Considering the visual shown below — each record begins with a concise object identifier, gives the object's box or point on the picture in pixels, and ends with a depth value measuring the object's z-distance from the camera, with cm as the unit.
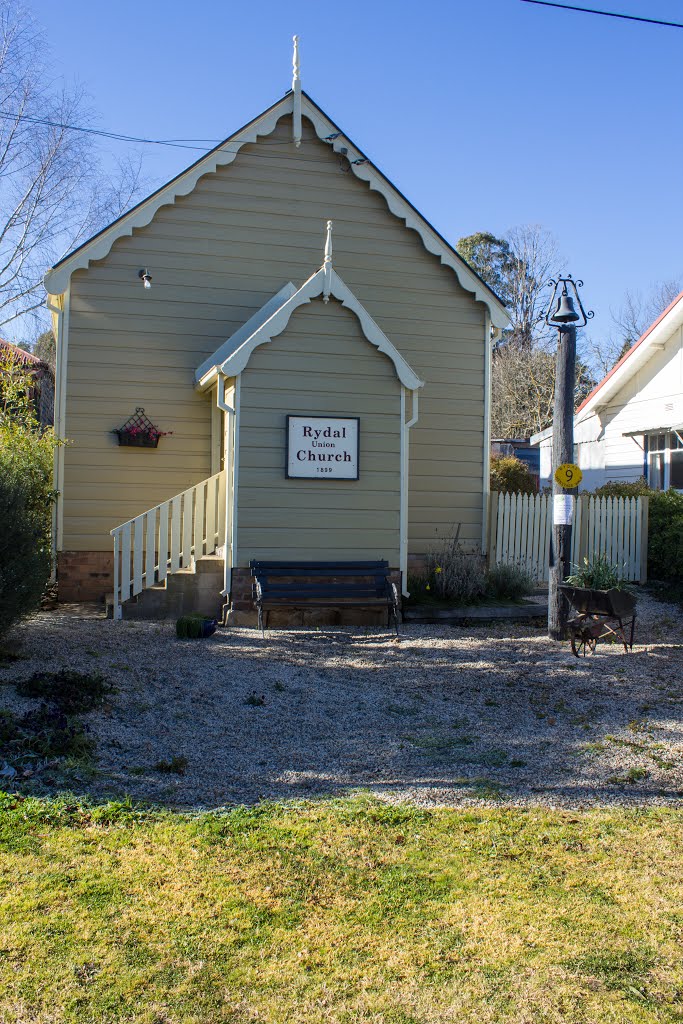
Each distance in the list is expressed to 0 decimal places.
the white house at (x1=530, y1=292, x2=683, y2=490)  1856
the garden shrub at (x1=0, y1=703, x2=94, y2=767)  558
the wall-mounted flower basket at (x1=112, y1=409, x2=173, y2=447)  1227
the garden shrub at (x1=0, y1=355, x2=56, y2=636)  764
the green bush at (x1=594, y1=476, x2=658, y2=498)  1656
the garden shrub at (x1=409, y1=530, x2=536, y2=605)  1216
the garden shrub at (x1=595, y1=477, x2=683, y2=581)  1438
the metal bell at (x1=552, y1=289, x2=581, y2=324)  998
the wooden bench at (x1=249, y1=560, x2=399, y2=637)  1055
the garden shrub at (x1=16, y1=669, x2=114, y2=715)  656
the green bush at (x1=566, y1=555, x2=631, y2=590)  1061
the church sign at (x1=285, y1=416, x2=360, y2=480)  1097
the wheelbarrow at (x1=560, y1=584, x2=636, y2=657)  928
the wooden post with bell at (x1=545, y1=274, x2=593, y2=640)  1002
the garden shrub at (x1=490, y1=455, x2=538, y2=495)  2175
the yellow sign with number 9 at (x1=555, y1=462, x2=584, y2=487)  980
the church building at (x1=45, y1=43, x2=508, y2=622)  1096
